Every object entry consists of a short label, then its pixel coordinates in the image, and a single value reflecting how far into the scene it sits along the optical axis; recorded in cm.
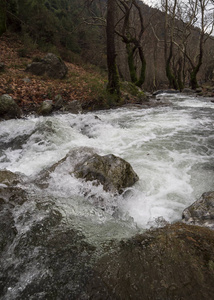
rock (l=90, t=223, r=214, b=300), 129
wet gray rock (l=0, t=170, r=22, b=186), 268
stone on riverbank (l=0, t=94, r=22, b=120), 599
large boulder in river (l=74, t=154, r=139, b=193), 278
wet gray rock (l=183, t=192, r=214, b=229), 207
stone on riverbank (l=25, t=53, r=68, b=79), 1066
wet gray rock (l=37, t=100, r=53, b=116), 707
